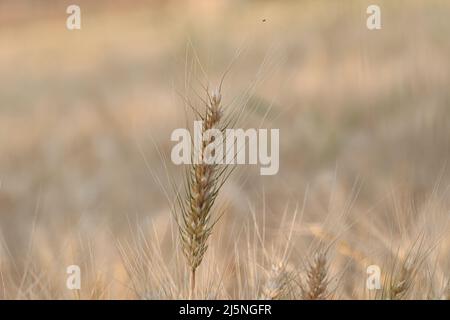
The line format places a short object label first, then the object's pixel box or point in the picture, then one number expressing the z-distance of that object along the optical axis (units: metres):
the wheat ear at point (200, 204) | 0.75
